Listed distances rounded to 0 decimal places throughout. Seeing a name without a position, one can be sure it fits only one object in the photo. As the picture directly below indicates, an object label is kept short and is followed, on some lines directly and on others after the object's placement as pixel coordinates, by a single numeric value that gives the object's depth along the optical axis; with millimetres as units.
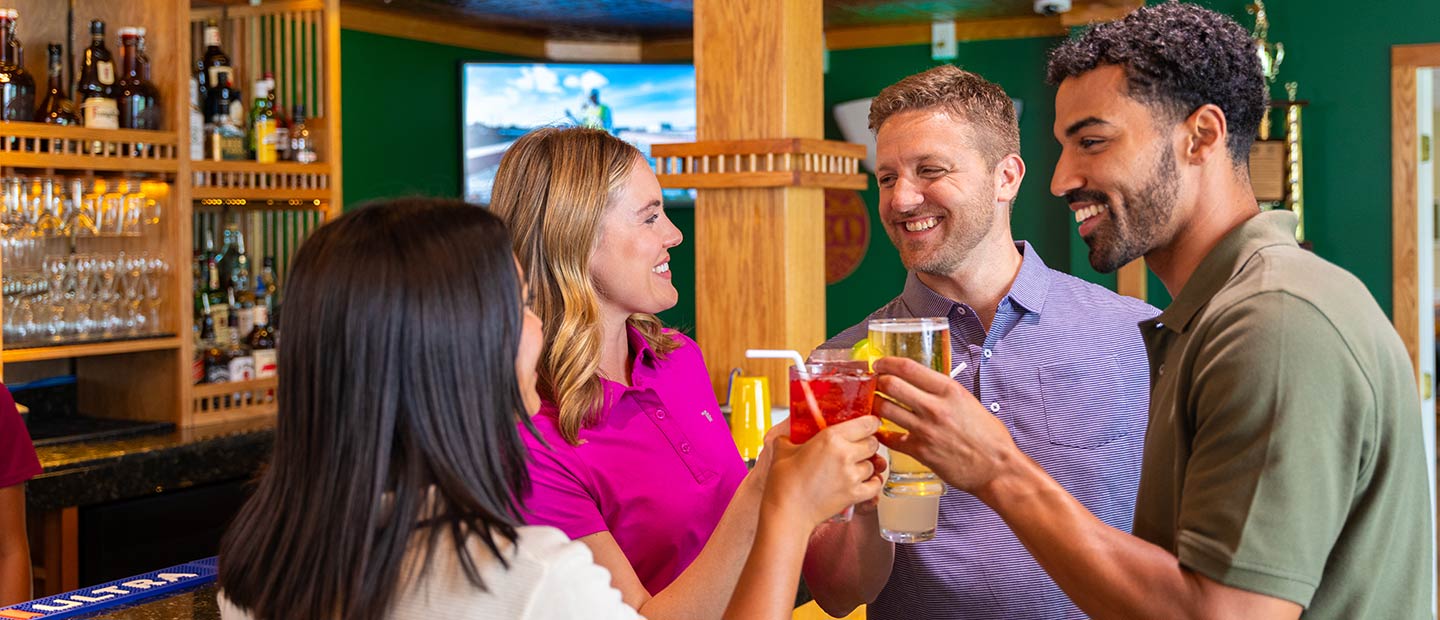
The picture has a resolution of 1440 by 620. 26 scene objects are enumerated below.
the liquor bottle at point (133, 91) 3932
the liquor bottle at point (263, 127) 4281
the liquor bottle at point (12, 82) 3648
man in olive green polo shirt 1174
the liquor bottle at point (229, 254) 4414
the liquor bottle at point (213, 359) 4230
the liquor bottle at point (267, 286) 4449
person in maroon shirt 2516
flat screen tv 7047
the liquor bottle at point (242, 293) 4367
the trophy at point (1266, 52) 5344
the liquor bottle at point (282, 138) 4367
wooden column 3480
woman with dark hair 1129
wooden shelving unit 3777
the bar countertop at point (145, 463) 3414
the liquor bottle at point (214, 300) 4297
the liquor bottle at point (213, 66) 4223
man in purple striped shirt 1852
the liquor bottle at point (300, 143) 4410
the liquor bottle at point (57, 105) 3788
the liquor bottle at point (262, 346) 4328
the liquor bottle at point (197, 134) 4094
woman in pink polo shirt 1556
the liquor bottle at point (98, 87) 3809
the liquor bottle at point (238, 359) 4270
